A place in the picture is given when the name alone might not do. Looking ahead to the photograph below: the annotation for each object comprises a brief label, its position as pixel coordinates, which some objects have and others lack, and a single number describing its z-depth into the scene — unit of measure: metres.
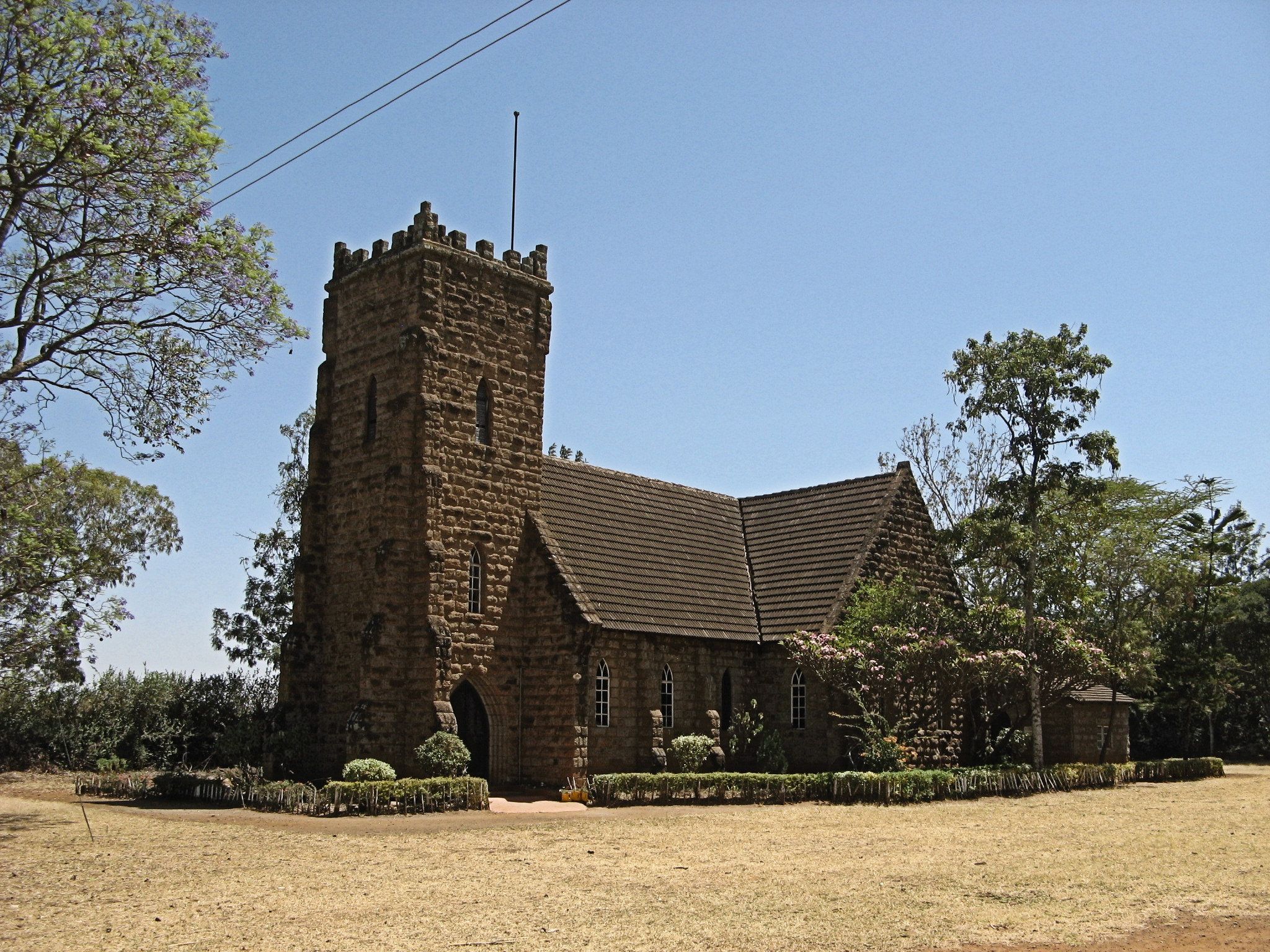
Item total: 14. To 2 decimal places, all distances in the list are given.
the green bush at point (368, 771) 24.66
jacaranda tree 20.58
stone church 28.12
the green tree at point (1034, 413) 35.03
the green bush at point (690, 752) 29.47
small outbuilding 40.72
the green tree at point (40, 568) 22.17
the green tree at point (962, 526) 35.59
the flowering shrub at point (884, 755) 29.23
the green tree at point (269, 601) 43.50
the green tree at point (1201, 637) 46.00
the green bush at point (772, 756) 31.31
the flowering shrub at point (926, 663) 29.97
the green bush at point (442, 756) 25.86
